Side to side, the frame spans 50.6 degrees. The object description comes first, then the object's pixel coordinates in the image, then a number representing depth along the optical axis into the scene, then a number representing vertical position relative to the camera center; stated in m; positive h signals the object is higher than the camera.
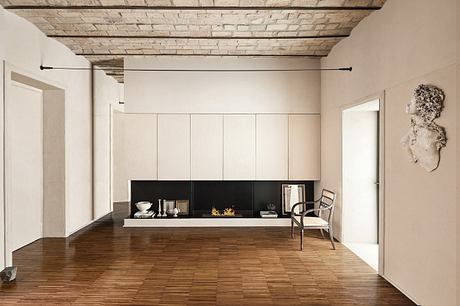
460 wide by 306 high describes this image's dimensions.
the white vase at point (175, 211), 9.44 -1.14
